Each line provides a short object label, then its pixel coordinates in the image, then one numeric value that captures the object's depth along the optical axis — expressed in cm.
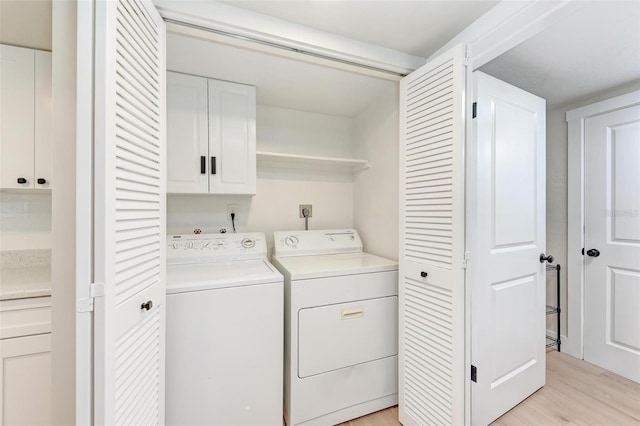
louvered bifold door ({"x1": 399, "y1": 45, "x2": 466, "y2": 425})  126
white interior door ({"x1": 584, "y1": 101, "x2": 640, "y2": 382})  187
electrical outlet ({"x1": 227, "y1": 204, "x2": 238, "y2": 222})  213
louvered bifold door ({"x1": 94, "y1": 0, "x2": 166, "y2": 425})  77
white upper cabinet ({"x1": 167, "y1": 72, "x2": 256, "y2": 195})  170
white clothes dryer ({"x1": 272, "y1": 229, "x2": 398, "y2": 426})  147
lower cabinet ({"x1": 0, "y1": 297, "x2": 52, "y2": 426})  114
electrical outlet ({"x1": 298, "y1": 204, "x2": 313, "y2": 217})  236
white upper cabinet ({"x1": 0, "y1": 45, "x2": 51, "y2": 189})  135
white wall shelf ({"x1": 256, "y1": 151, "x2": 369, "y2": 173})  205
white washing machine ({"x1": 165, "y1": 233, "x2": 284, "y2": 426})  128
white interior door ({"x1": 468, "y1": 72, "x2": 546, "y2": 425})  141
